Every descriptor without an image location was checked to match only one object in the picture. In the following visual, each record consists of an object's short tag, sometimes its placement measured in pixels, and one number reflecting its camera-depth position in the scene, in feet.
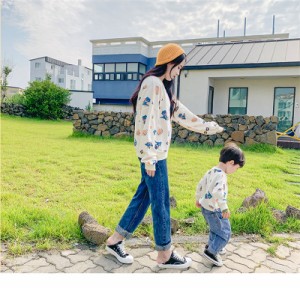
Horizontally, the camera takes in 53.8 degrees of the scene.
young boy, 7.60
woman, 6.75
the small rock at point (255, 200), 11.25
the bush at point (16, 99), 67.46
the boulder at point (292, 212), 10.86
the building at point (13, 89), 130.24
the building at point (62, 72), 148.77
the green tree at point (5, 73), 89.78
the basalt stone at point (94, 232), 8.64
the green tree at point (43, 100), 64.80
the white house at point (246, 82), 39.01
